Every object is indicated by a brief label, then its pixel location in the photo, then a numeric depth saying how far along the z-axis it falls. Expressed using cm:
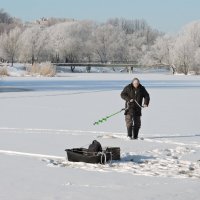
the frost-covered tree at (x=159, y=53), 9836
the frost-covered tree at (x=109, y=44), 11720
